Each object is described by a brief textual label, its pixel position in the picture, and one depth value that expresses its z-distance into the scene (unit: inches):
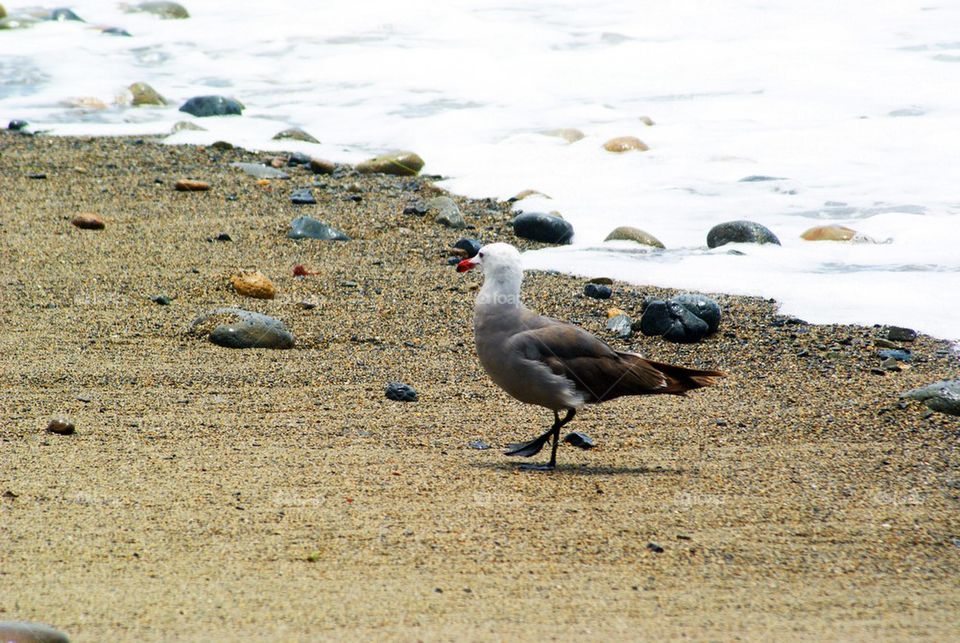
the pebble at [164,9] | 1577.3
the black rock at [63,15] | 1494.8
